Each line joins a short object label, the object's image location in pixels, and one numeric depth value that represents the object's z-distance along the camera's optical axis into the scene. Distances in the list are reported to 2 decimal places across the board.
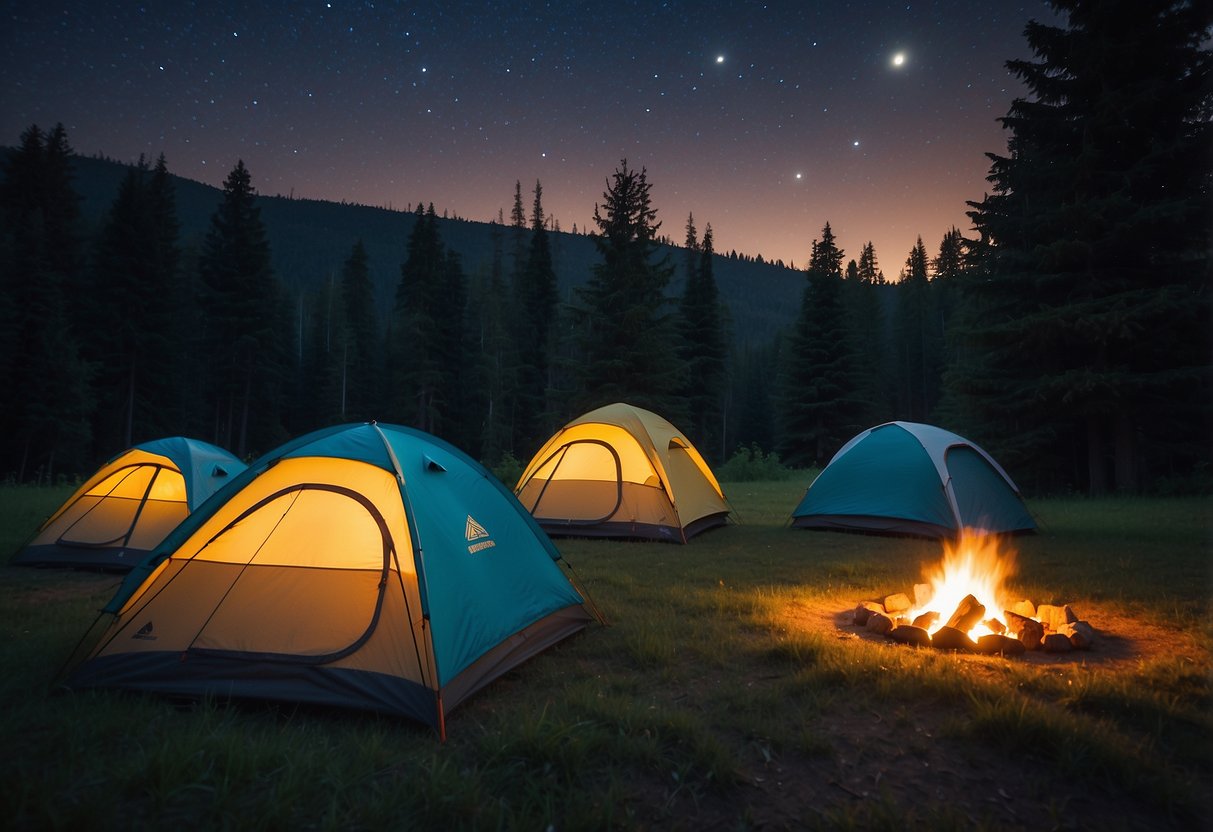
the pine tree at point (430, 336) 37.25
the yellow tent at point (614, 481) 9.32
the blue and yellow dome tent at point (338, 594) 3.54
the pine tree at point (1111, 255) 13.37
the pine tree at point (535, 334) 40.22
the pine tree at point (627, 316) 22.45
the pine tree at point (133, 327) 28.45
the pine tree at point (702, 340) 32.09
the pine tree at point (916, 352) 51.09
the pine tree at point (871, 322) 39.34
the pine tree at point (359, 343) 44.75
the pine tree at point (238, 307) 33.16
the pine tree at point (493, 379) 38.41
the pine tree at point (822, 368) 30.25
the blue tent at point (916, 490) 8.99
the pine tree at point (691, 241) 52.16
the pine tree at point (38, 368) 23.53
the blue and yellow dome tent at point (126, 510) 7.11
